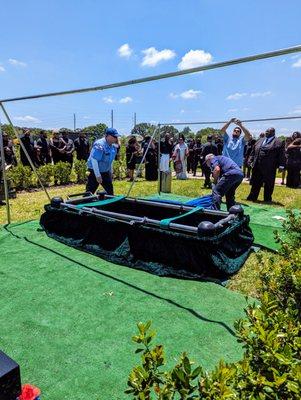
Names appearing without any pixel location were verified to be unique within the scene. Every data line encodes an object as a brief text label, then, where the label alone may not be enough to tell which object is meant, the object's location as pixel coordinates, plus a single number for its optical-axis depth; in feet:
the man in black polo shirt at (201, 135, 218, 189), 38.42
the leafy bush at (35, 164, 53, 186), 37.45
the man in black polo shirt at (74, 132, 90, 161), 48.91
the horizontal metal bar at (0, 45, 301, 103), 9.11
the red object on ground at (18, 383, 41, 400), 5.52
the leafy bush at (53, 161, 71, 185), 38.73
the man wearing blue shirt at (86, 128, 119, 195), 20.29
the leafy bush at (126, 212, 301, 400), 3.61
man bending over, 20.90
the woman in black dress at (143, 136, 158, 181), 44.22
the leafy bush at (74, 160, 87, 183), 41.60
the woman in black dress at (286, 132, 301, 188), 37.93
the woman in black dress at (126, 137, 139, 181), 43.27
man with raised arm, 28.37
